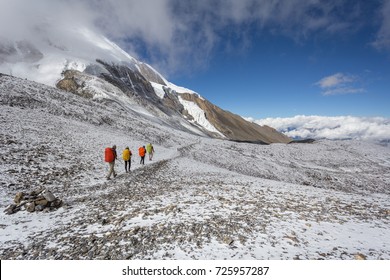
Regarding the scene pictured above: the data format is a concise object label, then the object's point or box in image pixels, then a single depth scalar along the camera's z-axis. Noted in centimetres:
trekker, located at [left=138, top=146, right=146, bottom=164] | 2660
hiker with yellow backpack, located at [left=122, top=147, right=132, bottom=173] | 2162
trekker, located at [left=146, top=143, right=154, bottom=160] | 3078
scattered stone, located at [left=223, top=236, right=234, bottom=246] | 749
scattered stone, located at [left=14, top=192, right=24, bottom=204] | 1126
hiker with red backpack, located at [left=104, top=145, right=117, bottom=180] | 1866
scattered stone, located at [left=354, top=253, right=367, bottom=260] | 676
